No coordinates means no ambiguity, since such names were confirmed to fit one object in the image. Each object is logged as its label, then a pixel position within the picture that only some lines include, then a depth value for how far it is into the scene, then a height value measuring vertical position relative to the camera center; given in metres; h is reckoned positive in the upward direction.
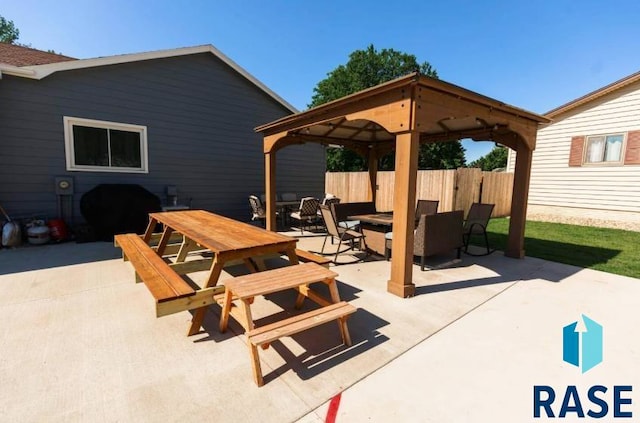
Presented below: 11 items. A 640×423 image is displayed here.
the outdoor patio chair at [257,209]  7.72 -0.75
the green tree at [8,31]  21.49 +10.68
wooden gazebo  3.27 +0.93
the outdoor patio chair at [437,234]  4.29 -0.74
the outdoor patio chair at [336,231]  4.91 -0.82
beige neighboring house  8.06 +0.86
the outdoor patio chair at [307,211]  7.47 -0.75
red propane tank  6.02 -1.13
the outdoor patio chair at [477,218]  5.55 -0.59
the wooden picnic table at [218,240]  2.61 -0.61
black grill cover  6.28 -0.71
